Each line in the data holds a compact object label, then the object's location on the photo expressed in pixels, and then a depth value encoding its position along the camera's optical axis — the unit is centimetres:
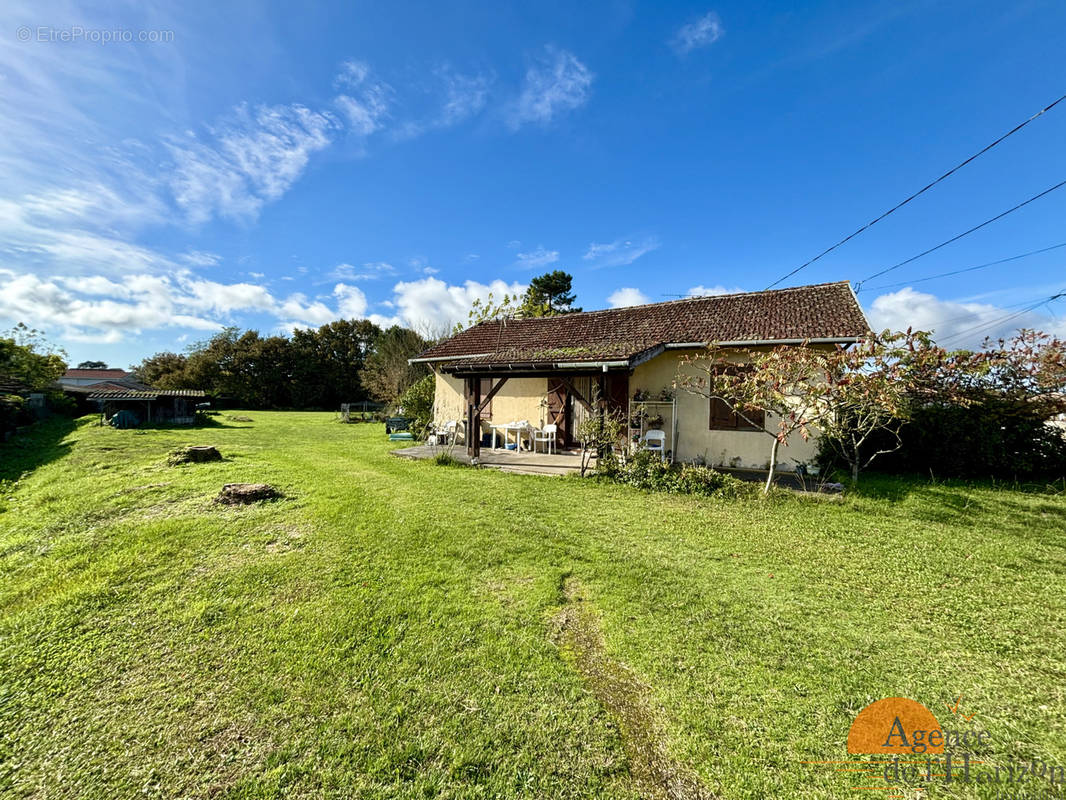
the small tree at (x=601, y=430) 823
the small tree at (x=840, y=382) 627
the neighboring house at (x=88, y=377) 4516
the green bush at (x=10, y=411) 1346
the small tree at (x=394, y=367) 2389
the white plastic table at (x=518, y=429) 1152
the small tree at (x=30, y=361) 1736
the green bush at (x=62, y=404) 2133
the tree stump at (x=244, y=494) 628
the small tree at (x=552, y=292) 2786
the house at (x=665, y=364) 876
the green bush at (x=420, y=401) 1596
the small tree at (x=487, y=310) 2495
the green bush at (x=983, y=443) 754
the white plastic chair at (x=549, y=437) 1090
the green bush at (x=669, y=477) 695
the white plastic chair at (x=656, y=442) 865
